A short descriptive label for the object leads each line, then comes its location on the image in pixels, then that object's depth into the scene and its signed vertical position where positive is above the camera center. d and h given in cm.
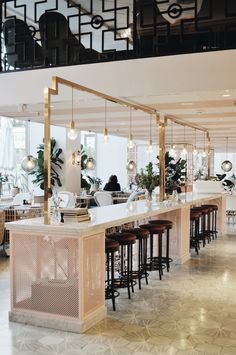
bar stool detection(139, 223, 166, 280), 599 -108
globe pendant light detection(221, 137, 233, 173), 1673 +15
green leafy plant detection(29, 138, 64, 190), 1248 +8
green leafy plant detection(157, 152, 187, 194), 792 -7
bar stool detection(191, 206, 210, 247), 865 -113
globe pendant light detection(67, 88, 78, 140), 559 +48
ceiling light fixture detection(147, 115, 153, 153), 897 +110
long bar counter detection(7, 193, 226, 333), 414 -101
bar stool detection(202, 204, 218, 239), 943 -119
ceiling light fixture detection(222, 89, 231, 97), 612 +111
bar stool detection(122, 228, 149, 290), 561 -113
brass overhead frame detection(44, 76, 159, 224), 449 +28
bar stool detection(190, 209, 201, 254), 801 -117
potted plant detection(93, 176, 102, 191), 1489 -51
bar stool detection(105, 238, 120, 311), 472 -88
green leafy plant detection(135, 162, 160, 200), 706 -17
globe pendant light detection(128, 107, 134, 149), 811 +47
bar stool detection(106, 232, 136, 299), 515 -113
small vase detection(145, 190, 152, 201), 713 -42
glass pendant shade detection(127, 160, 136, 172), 1415 +10
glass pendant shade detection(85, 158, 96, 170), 1310 +18
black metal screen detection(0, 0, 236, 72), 617 +204
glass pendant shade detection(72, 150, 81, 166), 1279 +32
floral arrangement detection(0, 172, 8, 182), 1128 -22
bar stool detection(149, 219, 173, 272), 632 -81
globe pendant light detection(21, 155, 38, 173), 969 +13
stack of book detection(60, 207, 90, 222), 439 -44
